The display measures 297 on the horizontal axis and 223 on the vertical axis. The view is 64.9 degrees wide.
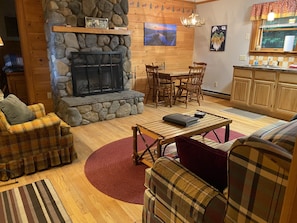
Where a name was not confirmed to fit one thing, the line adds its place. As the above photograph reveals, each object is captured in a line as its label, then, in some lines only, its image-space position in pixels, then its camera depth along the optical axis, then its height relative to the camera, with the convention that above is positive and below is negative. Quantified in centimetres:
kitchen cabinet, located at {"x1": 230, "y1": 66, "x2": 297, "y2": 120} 420 -78
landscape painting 566 +36
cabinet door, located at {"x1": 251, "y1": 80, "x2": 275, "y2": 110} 450 -85
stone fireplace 397 -24
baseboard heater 602 -116
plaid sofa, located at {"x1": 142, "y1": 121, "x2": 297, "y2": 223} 80 -54
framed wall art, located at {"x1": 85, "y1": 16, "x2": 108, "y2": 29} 417 +46
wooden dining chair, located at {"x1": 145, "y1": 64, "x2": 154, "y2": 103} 537 -74
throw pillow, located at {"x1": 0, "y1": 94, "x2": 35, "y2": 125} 244 -65
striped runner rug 188 -132
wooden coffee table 229 -82
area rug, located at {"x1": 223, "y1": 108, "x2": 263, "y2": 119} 464 -127
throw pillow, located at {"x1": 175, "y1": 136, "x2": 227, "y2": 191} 117 -57
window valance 445 +80
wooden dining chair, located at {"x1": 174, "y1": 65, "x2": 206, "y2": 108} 526 -73
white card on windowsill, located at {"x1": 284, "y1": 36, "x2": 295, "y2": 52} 452 +13
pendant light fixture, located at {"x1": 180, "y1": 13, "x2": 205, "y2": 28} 503 +59
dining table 511 -56
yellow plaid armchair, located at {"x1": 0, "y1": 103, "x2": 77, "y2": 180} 233 -101
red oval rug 224 -132
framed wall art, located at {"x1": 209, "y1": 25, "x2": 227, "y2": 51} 589 +29
